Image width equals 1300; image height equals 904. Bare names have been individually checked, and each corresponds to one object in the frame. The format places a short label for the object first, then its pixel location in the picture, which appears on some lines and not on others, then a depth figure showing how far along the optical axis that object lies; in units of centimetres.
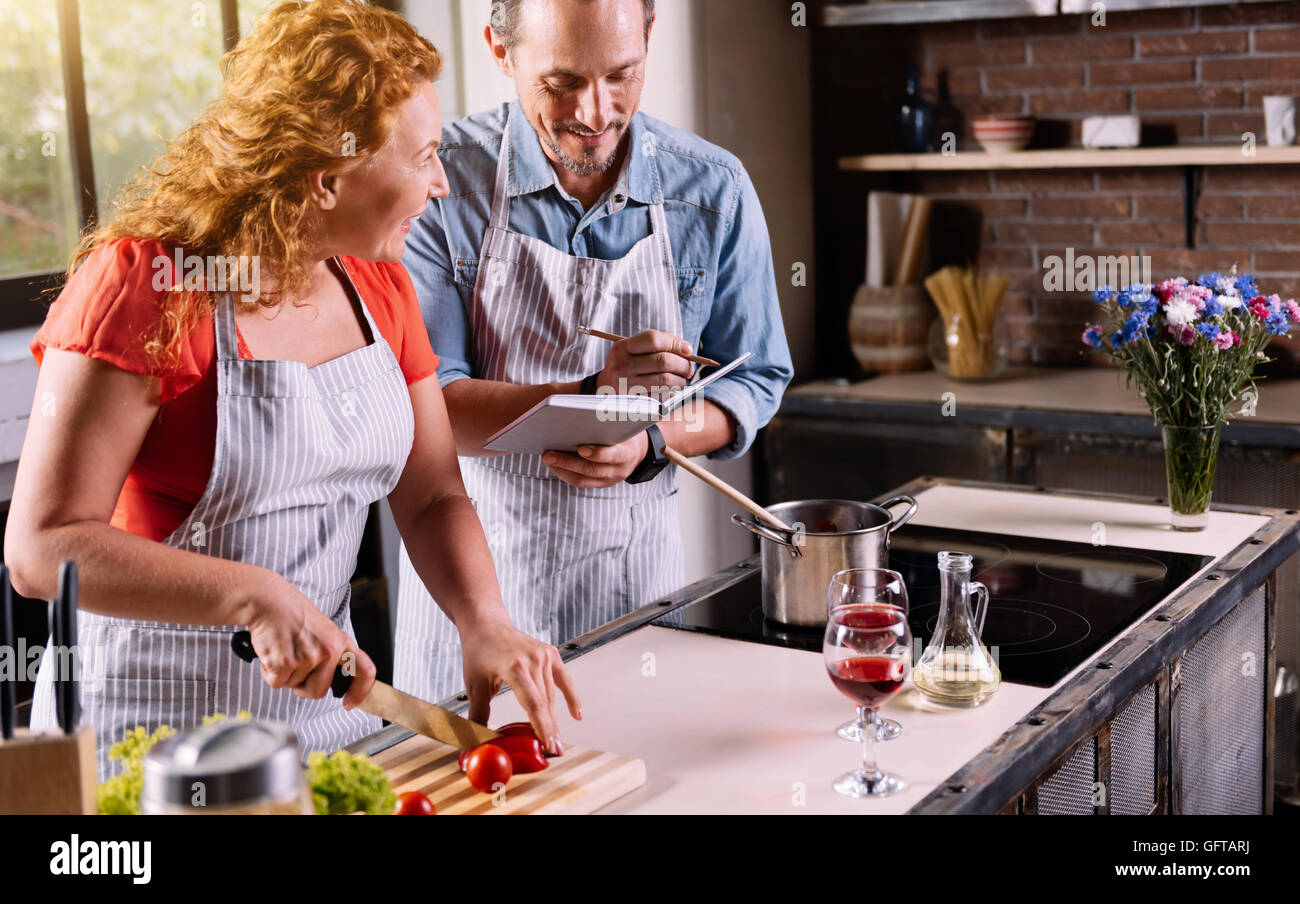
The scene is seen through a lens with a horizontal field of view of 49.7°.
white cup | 379
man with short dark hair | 245
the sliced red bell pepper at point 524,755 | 150
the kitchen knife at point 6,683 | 100
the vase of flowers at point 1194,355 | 243
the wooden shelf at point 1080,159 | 383
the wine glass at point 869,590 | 161
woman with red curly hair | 156
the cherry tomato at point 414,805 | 132
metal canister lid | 96
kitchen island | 154
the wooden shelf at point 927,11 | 394
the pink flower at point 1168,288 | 247
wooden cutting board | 143
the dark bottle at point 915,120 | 434
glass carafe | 171
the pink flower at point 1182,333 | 242
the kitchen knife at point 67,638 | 99
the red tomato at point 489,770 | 145
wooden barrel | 435
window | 289
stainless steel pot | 196
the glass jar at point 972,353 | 419
